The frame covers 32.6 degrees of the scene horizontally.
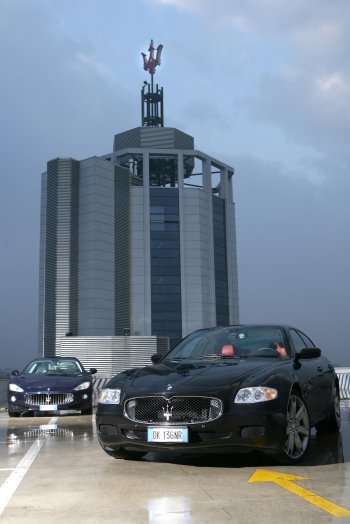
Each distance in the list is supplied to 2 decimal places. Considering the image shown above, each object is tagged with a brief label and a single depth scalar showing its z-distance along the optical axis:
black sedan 5.33
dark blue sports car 11.94
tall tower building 96.44
